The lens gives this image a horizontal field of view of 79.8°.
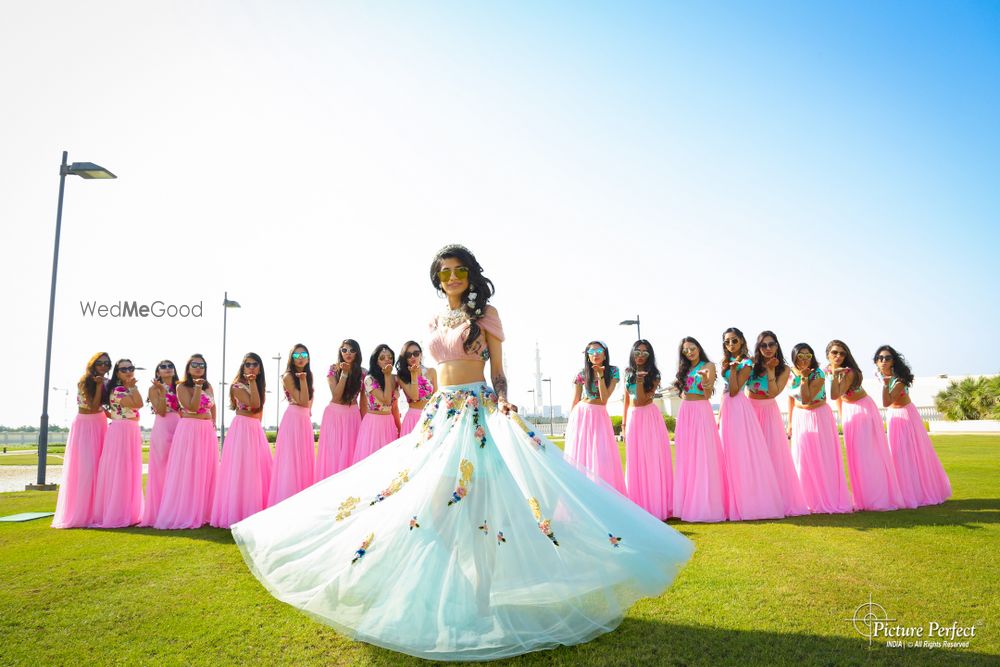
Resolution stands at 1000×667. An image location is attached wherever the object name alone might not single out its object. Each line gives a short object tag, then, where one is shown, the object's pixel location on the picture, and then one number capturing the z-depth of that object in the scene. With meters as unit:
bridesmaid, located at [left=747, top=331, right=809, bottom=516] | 8.25
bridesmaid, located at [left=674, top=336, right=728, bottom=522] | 7.88
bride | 3.25
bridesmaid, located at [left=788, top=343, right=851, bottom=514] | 8.27
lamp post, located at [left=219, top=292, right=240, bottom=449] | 20.97
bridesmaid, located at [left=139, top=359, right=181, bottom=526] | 8.61
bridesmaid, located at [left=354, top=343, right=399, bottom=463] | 8.30
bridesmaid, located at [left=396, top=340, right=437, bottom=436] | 8.53
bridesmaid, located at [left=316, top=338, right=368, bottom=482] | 8.52
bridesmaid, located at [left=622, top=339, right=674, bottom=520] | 8.47
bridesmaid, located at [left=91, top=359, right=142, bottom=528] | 8.37
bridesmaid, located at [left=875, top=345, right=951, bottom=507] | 8.63
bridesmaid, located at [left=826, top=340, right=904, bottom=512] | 8.39
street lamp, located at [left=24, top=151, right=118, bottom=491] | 12.39
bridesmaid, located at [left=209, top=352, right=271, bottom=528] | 8.19
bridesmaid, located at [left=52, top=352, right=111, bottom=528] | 8.27
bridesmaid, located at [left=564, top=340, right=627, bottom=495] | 8.61
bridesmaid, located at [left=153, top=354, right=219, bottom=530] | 8.17
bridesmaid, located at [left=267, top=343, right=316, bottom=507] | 8.38
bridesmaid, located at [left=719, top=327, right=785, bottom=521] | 7.82
